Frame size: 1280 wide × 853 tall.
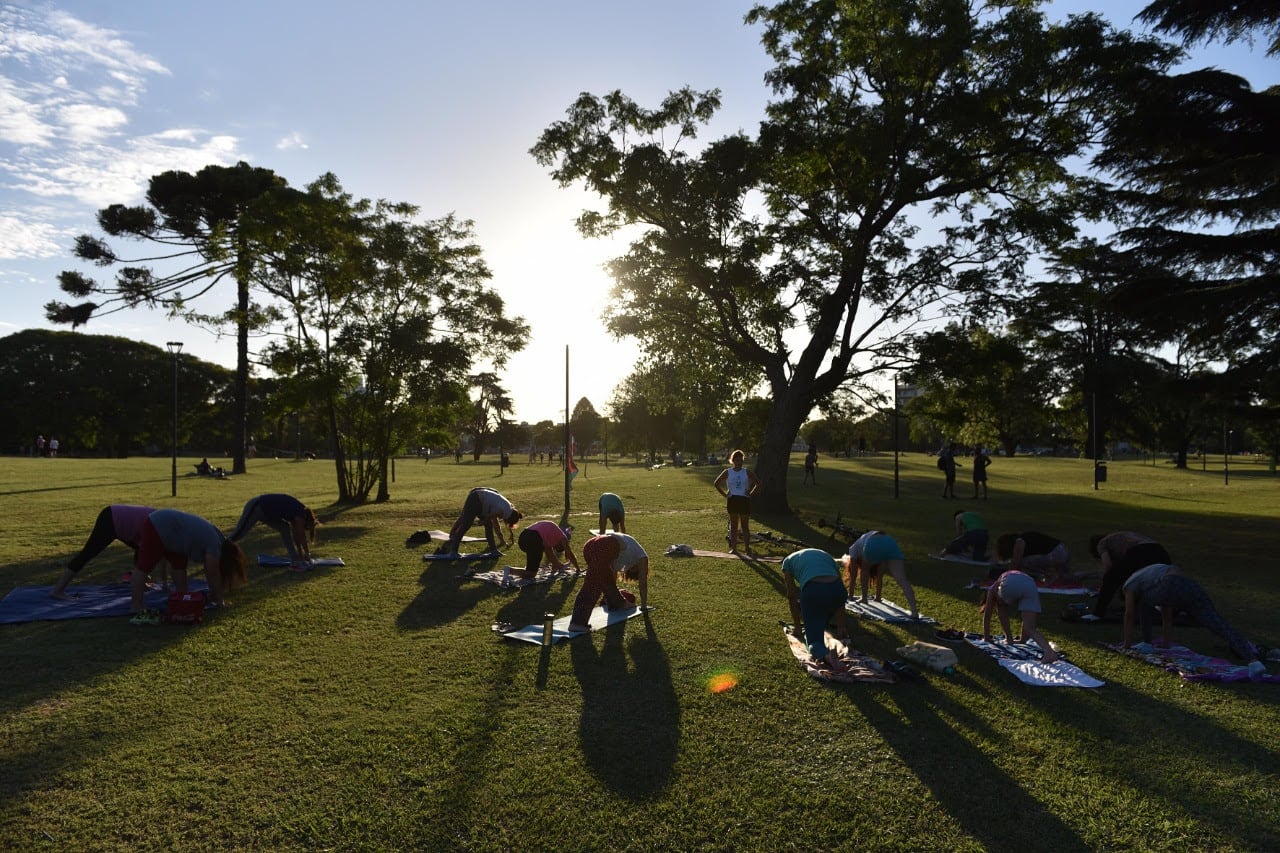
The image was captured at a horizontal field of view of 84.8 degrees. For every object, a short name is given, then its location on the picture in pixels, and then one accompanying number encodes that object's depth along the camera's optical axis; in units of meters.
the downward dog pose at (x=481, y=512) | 13.20
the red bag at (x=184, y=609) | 8.41
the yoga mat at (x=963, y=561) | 13.32
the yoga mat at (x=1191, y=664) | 6.72
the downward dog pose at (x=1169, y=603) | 7.26
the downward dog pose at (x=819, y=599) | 7.05
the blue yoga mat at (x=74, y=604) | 8.56
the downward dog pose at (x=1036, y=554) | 10.57
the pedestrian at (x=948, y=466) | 25.83
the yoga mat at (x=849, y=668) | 6.60
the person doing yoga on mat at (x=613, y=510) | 14.38
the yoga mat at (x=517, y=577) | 10.98
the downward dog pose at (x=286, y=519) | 11.73
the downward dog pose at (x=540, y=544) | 11.19
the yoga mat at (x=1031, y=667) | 6.65
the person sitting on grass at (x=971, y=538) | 13.61
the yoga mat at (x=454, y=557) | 13.16
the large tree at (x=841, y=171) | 17.33
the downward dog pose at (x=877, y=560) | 9.00
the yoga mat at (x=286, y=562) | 12.31
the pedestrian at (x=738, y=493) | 14.13
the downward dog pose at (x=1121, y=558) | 8.69
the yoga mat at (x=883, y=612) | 8.95
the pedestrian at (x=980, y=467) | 26.47
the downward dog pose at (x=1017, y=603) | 7.17
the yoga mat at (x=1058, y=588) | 10.88
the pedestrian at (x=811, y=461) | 36.24
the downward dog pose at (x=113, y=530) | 8.89
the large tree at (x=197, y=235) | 21.47
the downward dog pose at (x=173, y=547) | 8.43
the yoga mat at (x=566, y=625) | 7.99
